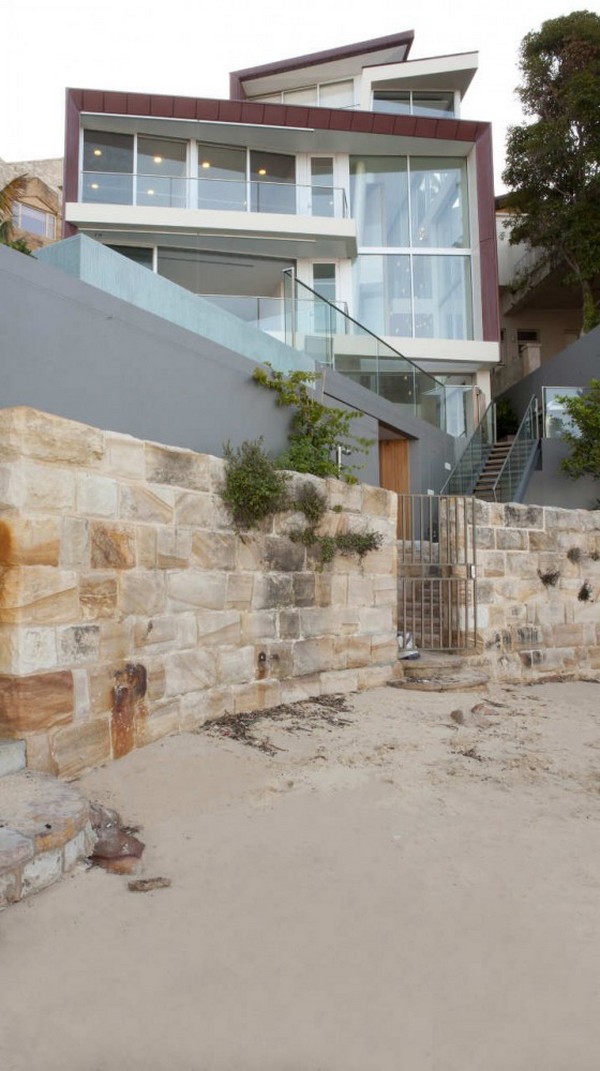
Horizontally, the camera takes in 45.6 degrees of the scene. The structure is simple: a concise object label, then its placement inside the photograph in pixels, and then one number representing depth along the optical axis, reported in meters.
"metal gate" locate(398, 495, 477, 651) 8.37
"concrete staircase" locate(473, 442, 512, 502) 14.85
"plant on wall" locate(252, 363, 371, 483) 9.57
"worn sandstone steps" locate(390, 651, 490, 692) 7.33
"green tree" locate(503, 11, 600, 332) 20.31
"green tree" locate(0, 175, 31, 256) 10.78
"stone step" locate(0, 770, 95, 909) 2.87
